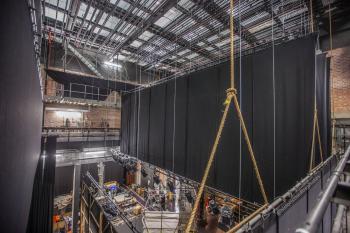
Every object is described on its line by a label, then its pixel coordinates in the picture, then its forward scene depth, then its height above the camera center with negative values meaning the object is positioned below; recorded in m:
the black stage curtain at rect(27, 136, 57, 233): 3.78 -1.97
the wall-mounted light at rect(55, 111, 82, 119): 9.88 +0.46
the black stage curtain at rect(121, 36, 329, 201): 2.88 +0.11
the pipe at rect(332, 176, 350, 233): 1.29 -0.82
